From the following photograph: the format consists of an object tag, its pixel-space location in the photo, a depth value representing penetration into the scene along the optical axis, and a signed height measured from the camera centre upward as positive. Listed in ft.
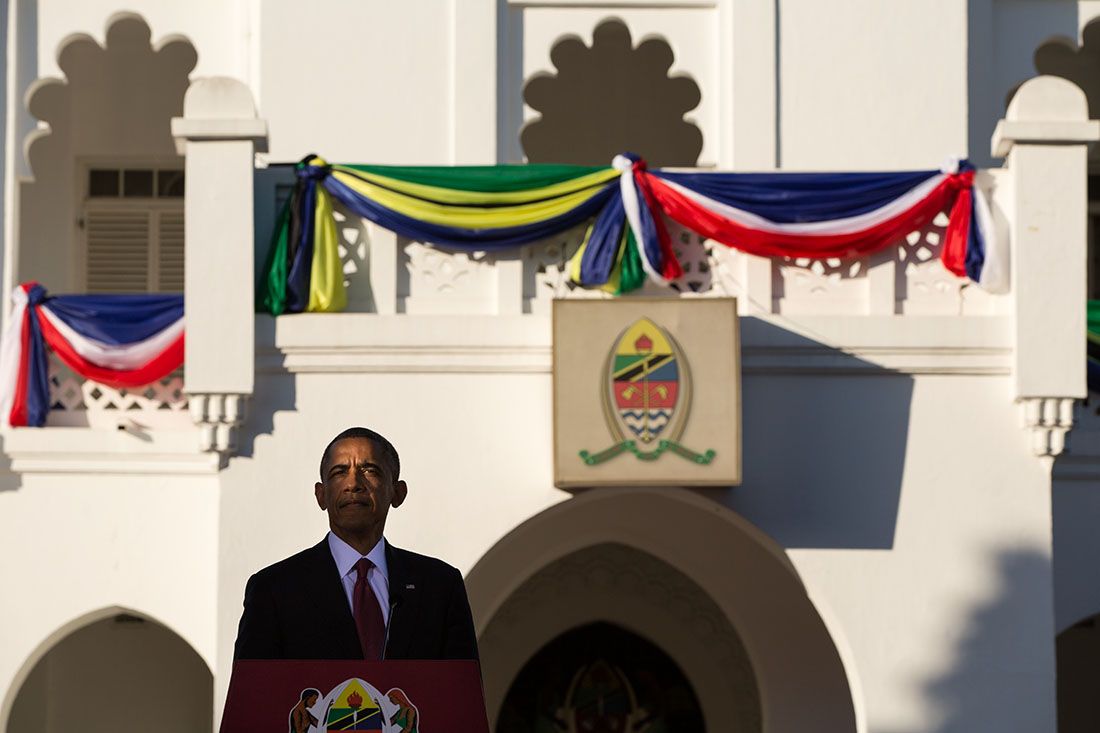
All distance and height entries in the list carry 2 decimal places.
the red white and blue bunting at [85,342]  62.64 +1.12
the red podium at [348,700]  25.46 -2.29
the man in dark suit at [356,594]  27.27 -1.61
